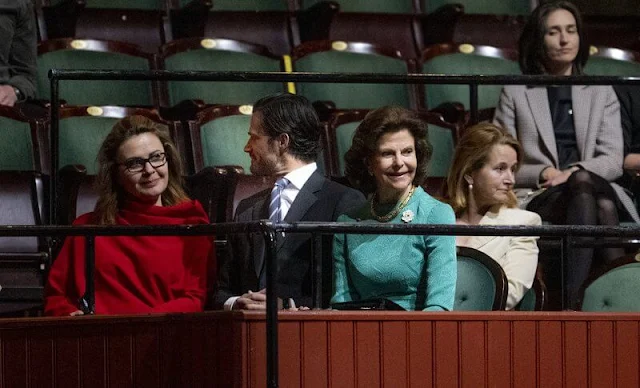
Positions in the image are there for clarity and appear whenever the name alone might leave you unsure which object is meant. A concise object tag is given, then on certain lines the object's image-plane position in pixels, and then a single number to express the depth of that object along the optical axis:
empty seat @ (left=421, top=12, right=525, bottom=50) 18.25
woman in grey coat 16.56
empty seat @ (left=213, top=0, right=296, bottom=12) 18.10
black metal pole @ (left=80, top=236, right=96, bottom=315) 15.22
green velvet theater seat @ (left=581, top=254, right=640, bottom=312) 15.71
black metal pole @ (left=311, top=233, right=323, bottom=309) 15.12
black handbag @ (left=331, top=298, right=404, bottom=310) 15.24
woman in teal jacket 15.34
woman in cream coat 16.04
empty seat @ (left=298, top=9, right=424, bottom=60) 18.11
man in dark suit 15.54
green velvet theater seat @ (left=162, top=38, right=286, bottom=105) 17.40
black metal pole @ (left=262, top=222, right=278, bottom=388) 14.92
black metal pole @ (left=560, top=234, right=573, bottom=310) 15.13
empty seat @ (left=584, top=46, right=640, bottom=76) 17.85
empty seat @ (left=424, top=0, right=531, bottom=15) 18.46
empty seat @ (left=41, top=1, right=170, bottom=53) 17.78
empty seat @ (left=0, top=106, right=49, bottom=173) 16.64
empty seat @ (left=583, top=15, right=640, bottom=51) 18.52
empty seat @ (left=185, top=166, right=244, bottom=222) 16.23
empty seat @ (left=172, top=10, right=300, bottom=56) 18.00
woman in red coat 15.65
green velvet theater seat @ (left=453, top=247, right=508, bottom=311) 15.53
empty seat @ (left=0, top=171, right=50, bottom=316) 16.13
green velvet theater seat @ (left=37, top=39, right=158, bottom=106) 17.35
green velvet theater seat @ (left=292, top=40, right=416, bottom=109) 17.46
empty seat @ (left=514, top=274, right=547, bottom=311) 15.85
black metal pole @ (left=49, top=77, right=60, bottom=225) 15.81
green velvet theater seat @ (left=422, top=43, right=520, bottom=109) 17.62
